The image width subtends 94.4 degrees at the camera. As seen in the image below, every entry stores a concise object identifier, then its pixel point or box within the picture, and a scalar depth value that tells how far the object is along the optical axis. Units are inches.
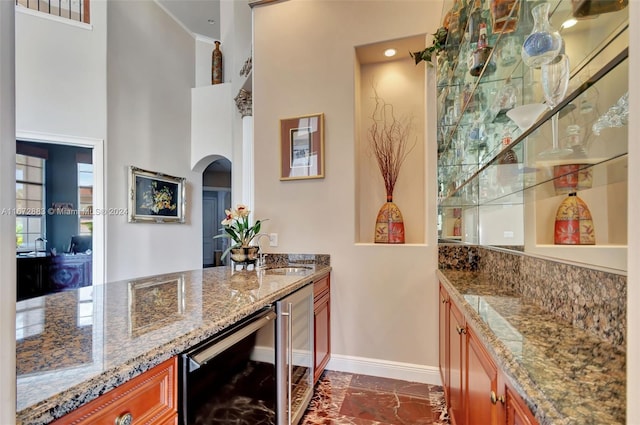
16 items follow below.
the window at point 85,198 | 154.3
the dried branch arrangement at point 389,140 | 109.3
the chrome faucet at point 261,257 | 97.0
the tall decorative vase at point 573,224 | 43.3
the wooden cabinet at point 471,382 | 30.7
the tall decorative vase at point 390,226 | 102.6
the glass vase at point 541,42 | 36.2
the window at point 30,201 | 164.9
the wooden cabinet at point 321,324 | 84.7
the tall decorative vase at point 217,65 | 201.2
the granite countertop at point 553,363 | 21.0
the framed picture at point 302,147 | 102.9
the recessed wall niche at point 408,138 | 107.8
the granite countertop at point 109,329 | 23.7
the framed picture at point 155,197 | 164.9
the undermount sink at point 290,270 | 85.0
